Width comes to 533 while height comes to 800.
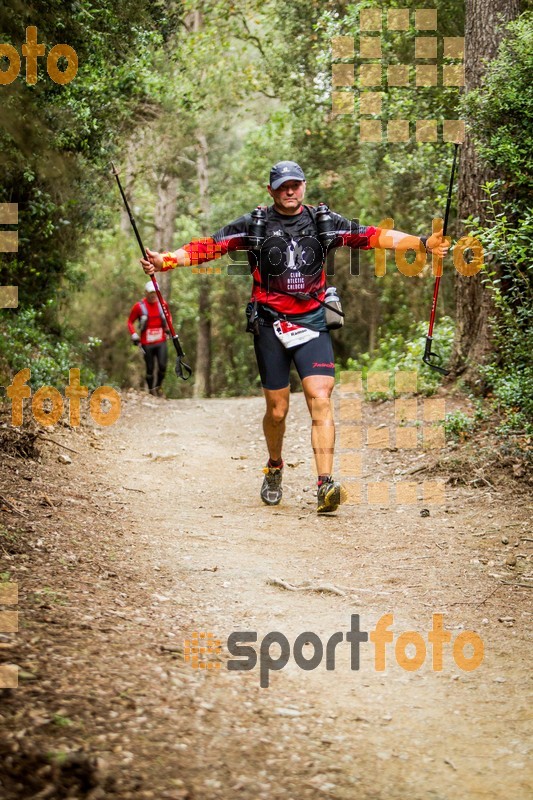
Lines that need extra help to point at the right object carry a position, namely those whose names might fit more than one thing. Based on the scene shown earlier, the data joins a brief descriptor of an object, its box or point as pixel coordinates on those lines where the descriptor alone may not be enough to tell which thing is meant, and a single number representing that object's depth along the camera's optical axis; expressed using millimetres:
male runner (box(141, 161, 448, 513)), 13195
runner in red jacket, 30245
